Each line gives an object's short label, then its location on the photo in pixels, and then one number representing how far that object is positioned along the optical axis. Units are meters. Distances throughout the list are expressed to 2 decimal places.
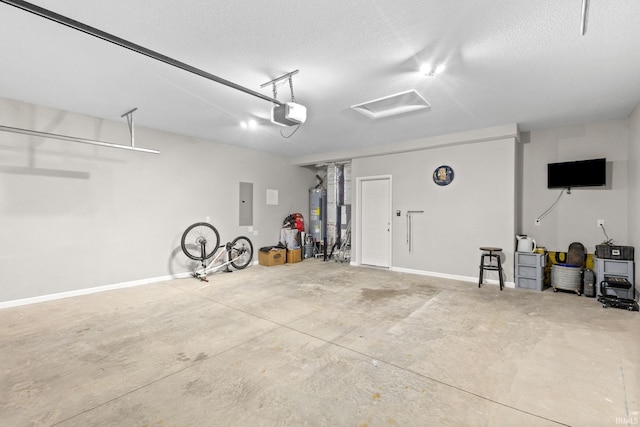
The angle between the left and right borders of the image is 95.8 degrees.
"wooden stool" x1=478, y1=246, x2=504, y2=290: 4.77
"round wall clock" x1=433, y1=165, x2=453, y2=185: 5.61
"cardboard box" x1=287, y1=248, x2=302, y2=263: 7.14
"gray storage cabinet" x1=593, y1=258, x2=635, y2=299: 3.97
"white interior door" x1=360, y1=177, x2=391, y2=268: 6.49
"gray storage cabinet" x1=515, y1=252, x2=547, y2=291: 4.68
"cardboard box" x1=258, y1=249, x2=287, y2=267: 6.75
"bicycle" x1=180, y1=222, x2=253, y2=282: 5.50
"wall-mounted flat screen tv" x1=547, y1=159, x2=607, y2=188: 4.56
